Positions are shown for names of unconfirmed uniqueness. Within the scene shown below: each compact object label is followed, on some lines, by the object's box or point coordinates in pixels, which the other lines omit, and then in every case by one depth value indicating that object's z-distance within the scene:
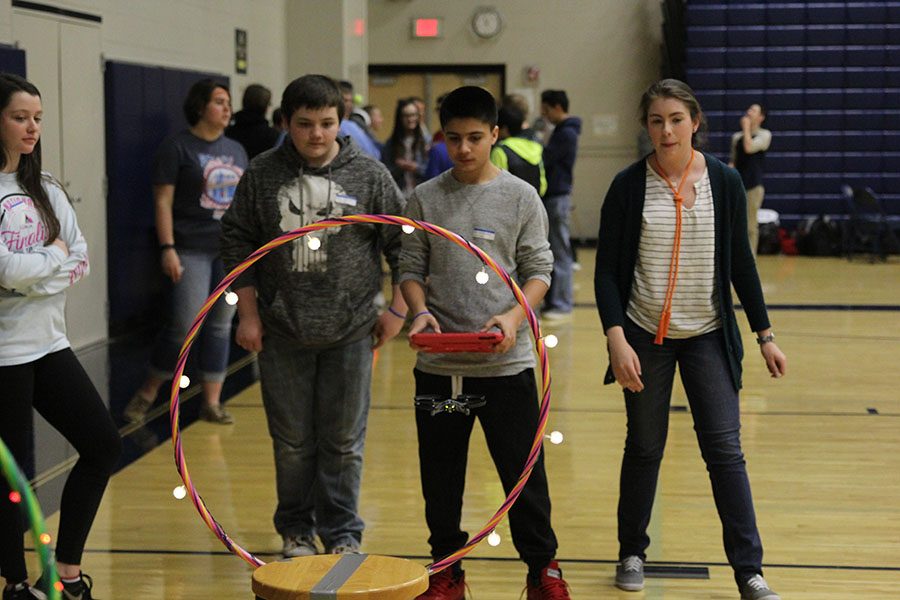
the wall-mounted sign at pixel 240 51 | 18.35
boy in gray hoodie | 6.29
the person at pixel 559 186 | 15.33
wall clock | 27.62
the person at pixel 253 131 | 13.03
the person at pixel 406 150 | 15.20
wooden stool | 4.74
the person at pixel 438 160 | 13.06
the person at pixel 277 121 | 14.06
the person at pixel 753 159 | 20.77
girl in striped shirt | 6.00
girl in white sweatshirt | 5.67
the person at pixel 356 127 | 13.01
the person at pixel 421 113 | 15.56
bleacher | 26.17
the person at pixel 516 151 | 12.05
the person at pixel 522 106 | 12.73
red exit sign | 27.69
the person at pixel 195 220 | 9.95
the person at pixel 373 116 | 19.36
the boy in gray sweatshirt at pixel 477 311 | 5.82
